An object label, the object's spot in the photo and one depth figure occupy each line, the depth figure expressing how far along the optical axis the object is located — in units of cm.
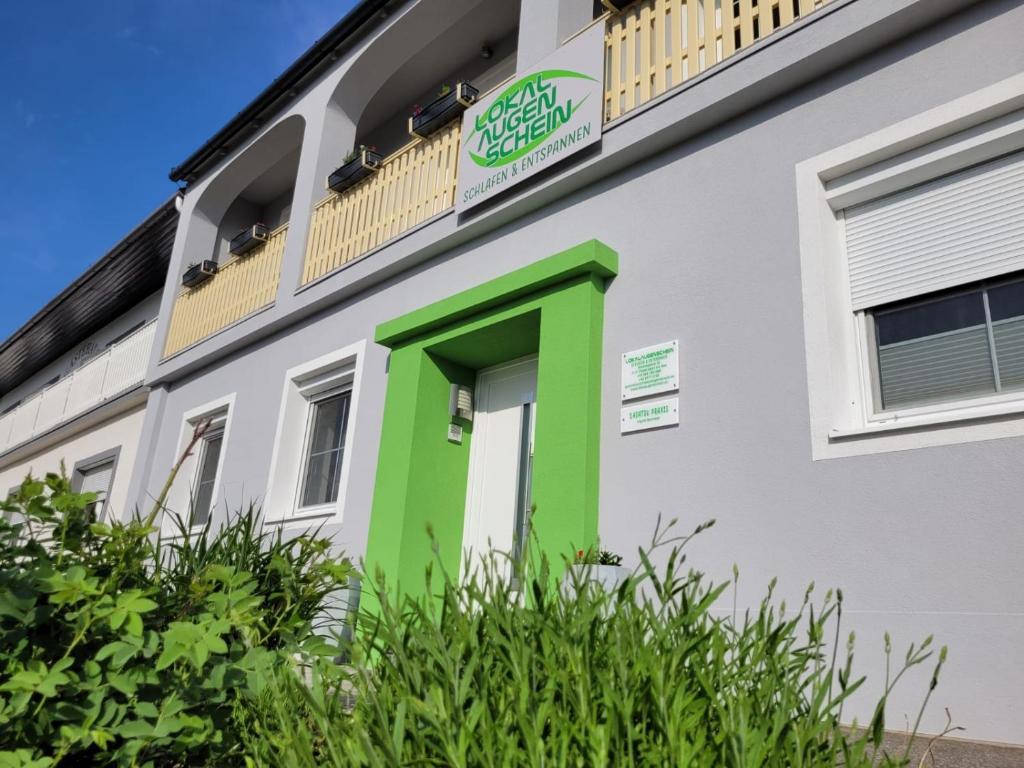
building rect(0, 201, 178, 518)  1213
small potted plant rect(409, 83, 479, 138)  678
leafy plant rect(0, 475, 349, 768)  187
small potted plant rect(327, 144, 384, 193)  784
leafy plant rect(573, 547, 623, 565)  407
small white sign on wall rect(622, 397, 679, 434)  441
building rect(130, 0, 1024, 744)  339
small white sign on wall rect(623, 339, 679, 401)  448
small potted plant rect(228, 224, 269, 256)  948
